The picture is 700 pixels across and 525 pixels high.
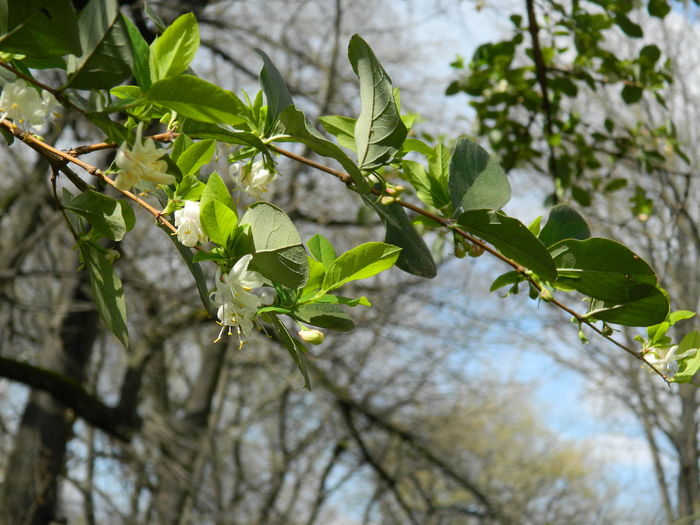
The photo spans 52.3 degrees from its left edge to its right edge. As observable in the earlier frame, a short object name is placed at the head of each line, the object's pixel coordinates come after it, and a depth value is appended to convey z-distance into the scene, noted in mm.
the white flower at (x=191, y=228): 654
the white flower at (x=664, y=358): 863
